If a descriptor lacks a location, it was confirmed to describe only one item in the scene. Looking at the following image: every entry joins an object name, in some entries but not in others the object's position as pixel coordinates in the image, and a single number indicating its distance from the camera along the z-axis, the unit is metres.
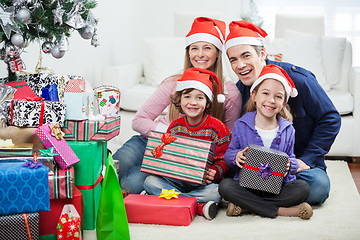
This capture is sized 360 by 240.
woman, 2.54
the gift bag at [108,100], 2.26
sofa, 3.47
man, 2.42
